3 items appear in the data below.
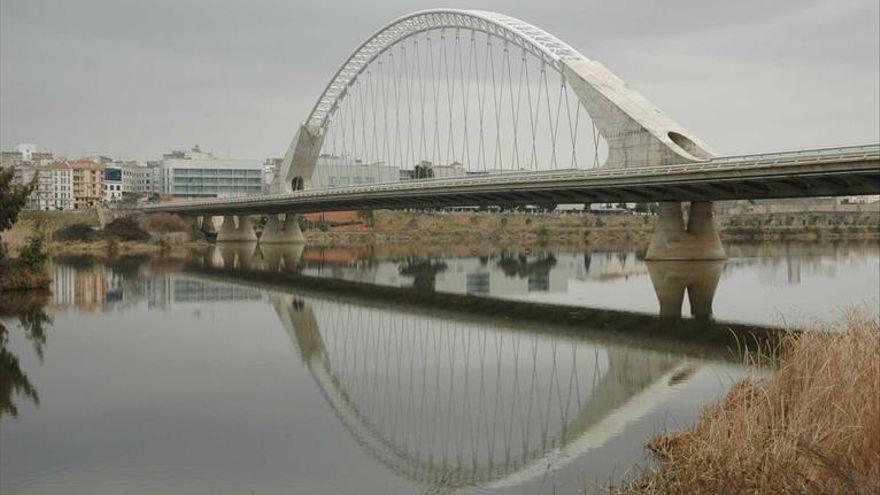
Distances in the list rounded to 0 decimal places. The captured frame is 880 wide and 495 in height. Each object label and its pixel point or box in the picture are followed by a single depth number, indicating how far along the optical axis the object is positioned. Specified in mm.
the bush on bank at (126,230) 89700
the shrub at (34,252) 40219
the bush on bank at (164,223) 97938
